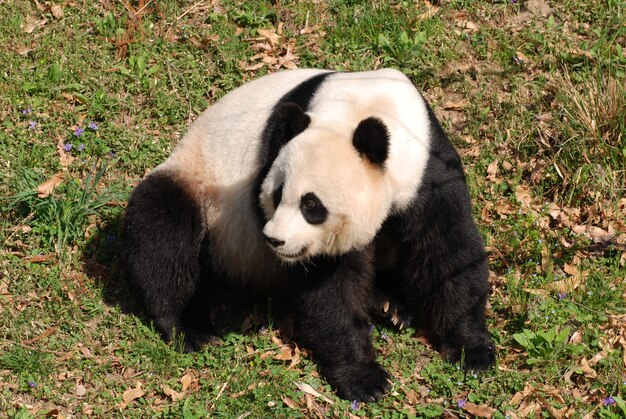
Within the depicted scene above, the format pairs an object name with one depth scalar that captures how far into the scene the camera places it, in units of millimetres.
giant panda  10648
